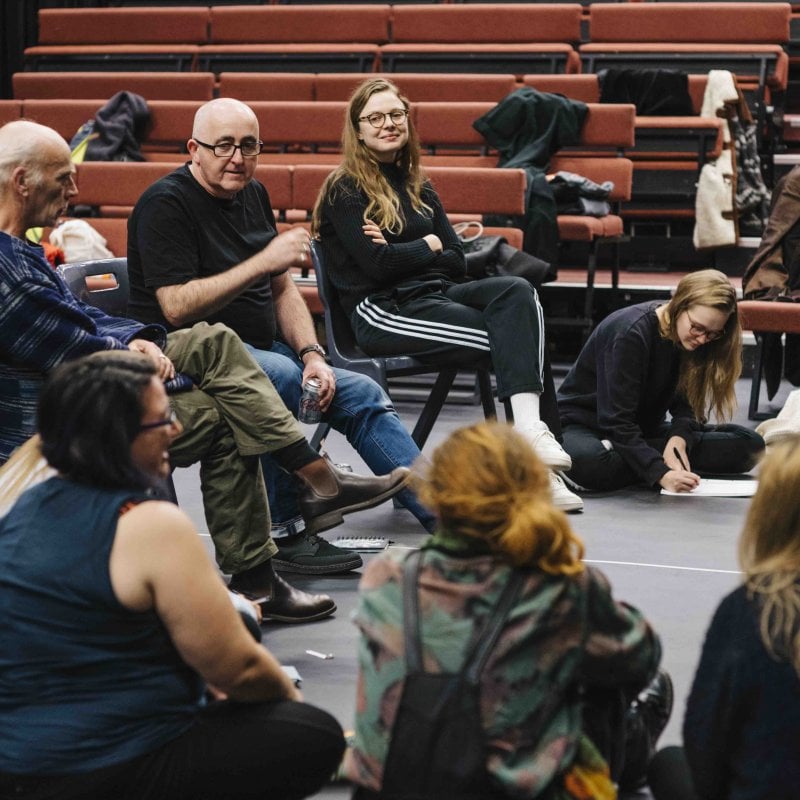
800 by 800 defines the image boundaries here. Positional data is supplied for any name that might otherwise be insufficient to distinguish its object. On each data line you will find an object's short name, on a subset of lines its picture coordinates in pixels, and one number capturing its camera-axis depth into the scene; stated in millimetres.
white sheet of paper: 6790
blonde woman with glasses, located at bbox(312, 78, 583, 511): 6201
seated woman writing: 6545
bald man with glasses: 5393
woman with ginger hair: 2569
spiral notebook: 5825
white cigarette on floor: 4485
